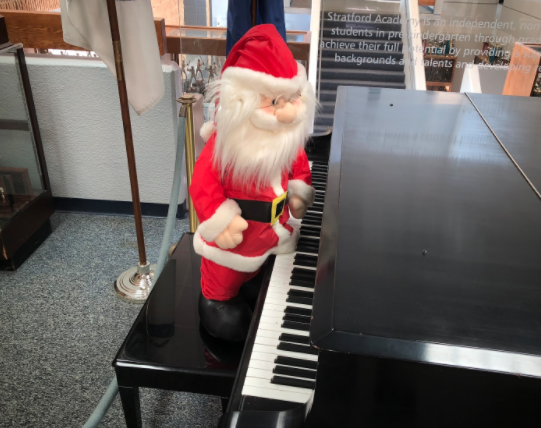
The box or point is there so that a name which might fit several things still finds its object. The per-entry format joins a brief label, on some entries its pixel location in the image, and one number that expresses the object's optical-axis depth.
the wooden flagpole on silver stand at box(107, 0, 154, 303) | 1.82
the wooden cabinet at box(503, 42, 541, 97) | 2.85
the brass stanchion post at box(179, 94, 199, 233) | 1.91
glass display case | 2.37
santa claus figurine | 1.16
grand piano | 0.70
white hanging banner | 1.93
